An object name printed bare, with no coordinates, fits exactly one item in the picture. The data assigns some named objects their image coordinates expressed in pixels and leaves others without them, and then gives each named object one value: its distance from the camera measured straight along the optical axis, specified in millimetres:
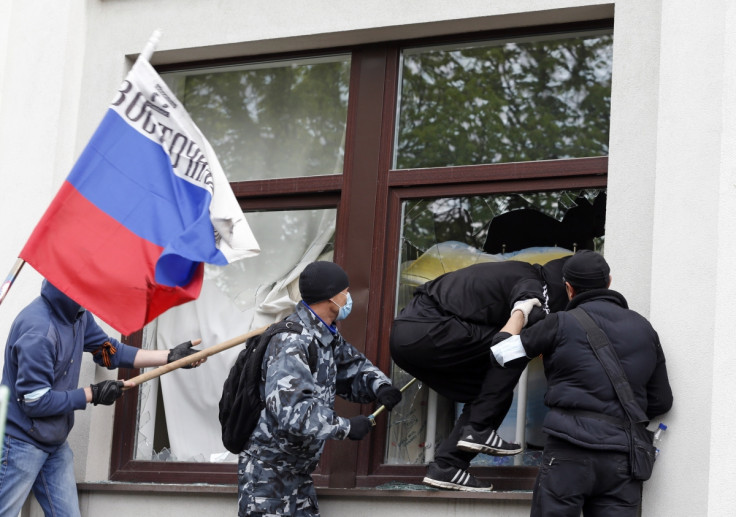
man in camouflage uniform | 6336
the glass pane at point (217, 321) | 8117
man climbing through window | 6699
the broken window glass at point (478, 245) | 7188
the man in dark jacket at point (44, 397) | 6824
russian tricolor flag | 6543
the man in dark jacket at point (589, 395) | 5766
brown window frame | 7363
